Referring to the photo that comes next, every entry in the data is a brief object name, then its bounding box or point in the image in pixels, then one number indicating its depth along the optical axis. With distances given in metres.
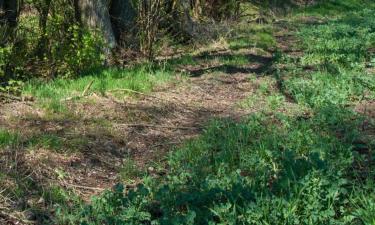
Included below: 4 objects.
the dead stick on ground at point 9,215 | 4.40
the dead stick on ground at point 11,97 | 7.17
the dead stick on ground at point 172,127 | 6.78
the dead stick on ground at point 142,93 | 7.77
